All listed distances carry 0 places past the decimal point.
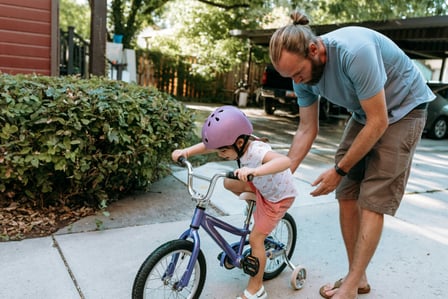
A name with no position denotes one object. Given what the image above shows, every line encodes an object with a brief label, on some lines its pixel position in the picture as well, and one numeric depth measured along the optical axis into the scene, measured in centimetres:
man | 192
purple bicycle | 192
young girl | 195
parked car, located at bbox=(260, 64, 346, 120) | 1090
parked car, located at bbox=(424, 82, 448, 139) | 996
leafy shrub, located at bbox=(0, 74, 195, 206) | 296
